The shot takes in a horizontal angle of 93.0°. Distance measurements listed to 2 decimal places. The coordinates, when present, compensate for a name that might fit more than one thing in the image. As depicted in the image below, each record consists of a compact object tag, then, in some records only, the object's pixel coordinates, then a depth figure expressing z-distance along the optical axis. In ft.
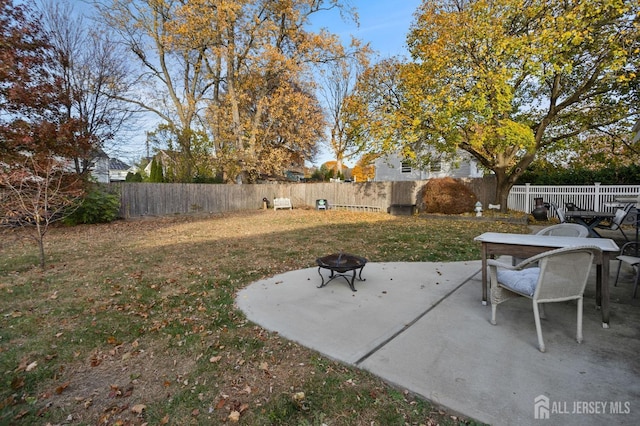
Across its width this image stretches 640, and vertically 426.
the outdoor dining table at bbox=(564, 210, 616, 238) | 20.27
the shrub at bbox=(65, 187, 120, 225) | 35.70
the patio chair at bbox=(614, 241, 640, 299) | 11.16
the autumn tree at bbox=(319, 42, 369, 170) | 79.61
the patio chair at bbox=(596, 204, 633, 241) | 18.62
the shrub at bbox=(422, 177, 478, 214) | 42.42
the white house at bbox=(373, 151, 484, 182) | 72.02
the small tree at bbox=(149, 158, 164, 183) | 60.85
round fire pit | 13.66
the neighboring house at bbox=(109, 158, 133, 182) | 131.41
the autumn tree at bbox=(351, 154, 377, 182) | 99.52
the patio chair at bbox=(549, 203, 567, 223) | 23.25
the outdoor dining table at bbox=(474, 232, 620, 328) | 9.20
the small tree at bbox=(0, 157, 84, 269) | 18.28
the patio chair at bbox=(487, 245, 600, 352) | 8.34
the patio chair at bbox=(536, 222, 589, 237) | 13.04
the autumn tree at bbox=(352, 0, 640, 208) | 29.40
